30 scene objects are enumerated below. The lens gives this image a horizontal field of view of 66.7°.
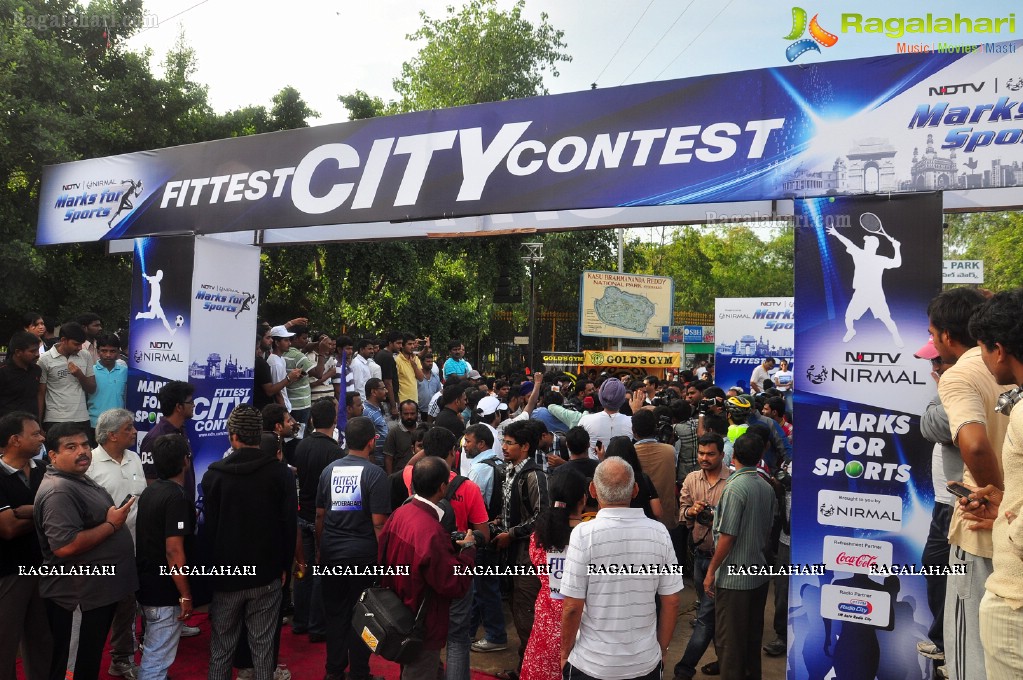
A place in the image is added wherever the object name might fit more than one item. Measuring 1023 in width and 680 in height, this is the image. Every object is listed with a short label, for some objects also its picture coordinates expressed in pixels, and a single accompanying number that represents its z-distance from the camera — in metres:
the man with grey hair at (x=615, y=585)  3.50
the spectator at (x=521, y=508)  5.25
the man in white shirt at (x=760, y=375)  15.02
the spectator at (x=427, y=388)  11.40
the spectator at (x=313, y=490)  5.77
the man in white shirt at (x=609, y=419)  7.28
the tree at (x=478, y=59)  26.09
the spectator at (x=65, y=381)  7.61
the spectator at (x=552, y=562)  4.30
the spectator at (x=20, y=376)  7.21
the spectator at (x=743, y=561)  4.96
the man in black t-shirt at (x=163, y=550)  4.69
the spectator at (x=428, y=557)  4.08
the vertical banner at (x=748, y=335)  15.85
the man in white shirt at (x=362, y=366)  9.80
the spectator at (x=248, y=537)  4.74
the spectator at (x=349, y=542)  5.07
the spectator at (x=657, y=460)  6.55
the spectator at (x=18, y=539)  4.38
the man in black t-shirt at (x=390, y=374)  9.92
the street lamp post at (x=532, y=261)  23.77
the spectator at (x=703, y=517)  5.44
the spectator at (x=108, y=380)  7.88
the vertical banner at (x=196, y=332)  7.61
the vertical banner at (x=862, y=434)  4.82
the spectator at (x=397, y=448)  7.24
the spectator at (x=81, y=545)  4.32
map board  24.98
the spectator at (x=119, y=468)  5.10
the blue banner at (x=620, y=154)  4.82
